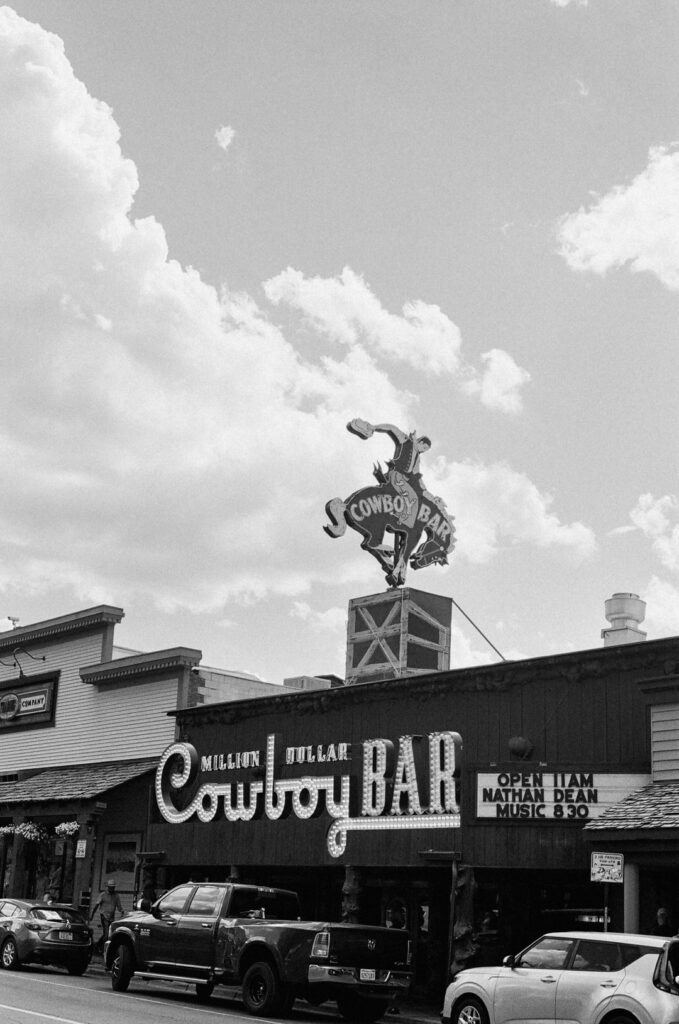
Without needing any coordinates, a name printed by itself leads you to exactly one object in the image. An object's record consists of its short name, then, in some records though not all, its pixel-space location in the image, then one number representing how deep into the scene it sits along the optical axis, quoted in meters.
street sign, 17.22
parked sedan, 23.78
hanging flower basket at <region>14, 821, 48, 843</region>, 33.16
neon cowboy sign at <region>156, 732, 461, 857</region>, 21.64
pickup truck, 18.17
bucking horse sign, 32.25
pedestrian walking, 27.47
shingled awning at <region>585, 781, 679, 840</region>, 17.72
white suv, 12.92
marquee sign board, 19.67
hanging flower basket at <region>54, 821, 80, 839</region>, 31.38
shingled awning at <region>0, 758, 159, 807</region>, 31.11
